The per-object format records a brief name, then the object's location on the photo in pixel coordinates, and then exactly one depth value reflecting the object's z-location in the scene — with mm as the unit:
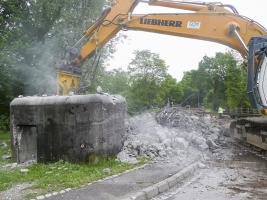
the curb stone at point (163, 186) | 7582
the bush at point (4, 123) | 20769
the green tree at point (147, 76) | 53625
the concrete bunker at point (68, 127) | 10656
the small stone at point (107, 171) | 9414
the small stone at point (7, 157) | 12738
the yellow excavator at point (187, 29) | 12398
